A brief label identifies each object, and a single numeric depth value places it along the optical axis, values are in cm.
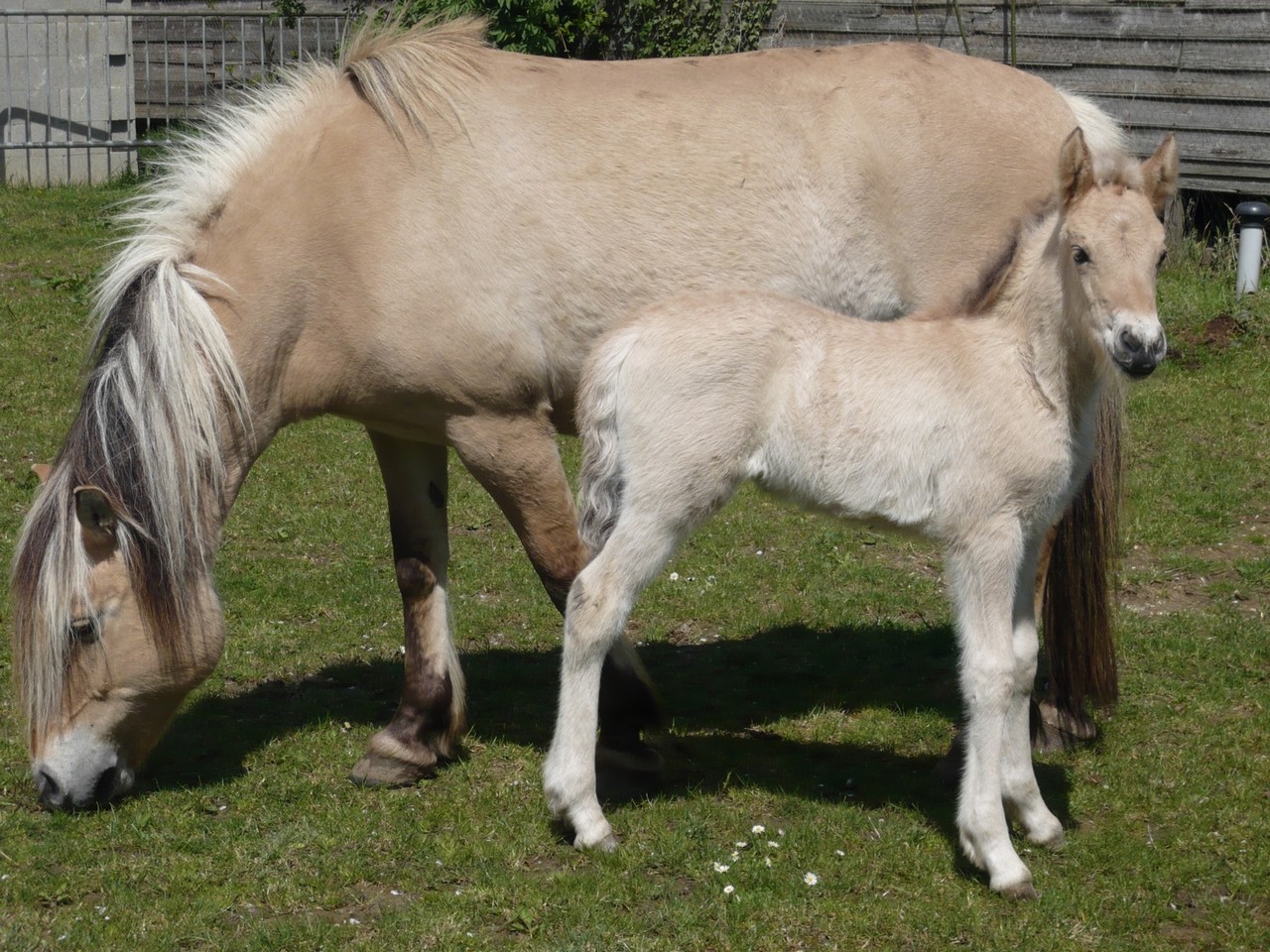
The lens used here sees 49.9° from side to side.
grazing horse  446
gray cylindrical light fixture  1022
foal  400
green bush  1248
